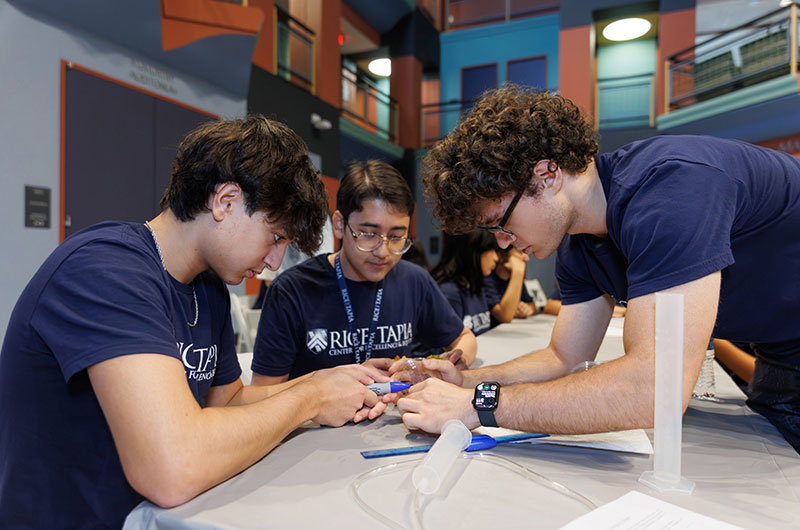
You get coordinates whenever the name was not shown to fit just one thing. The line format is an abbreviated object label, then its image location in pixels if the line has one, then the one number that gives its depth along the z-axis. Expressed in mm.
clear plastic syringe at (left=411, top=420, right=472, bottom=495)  784
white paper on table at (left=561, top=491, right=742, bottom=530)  672
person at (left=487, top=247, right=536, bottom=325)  3578
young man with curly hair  915
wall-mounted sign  3279
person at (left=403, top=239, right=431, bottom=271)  3698
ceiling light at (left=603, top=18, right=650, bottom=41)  9367
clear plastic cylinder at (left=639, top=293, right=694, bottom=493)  808
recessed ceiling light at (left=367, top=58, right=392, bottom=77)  11281
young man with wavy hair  762
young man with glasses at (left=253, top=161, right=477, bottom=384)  1753
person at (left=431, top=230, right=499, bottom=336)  3119
